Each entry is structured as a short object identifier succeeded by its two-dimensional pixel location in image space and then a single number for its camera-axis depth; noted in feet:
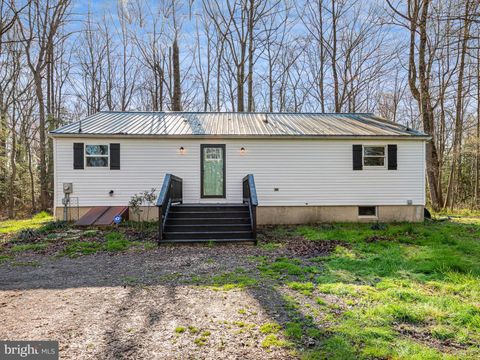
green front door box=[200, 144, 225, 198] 33.58
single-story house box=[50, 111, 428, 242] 32.27
